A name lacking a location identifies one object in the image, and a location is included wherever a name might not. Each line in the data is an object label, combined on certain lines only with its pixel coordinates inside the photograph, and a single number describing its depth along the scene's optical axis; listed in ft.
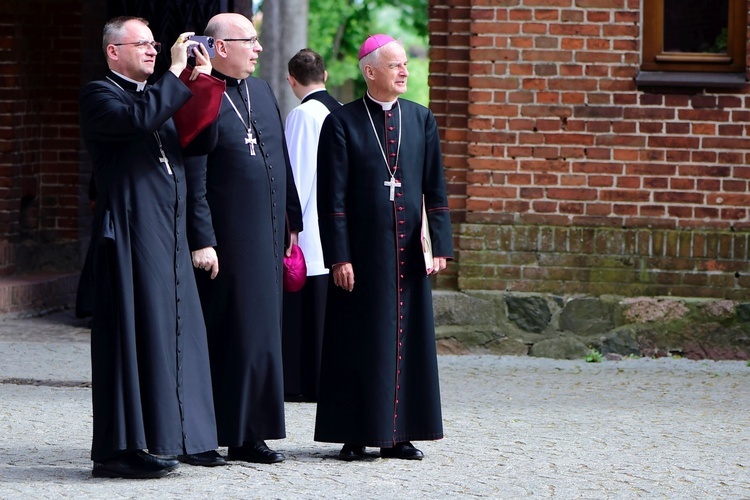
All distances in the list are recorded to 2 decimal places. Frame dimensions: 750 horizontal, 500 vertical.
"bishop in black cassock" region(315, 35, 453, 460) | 45.75
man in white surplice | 57.11
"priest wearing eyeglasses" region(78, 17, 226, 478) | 41.19
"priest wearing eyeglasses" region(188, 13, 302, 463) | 44.57
